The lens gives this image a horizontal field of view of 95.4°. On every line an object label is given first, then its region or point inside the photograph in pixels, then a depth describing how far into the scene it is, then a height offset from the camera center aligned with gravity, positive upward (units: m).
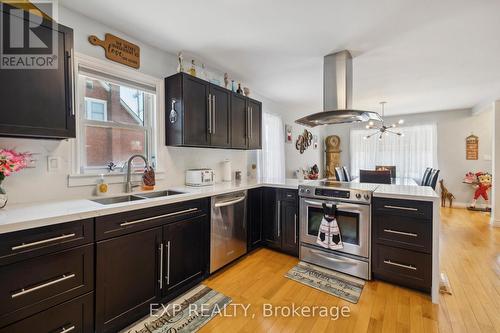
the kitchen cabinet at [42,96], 1.33 +0.43
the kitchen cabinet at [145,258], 1.46 -0.70
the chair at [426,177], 3.94 -0.25
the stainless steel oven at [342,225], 2.21 -0.64
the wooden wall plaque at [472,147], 5.24 +0.36
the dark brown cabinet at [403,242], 1.96 -0.71
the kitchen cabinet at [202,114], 2.34 +0.57
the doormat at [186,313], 1.60 -1.15
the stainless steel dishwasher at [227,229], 2.26 -0.69
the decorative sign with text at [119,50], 2.00 +1.06
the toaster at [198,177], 2.61 -0.15
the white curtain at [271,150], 4.21 +0.26
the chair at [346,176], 4.46 -0.25
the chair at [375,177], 3.73 -0.23
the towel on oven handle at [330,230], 2.33 -0.69
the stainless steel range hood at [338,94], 2.52 +0.81
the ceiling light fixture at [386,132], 5.74 +0.89
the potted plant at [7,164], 1.36 +0.00
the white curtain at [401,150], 5.70 +0.34
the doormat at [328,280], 2.01 -1.14
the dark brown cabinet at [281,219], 2.71 -0.69
